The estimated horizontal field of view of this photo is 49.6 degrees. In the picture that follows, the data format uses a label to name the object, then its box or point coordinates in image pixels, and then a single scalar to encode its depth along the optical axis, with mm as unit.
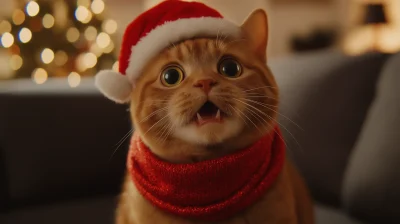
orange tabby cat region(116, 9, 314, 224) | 684
